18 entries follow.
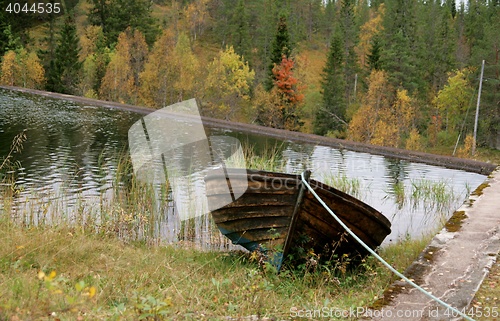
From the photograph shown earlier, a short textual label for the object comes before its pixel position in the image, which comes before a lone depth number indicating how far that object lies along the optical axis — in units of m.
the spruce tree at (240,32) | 50.19
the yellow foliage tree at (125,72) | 32.31
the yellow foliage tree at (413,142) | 28.17
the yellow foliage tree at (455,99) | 38.97
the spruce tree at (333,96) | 34.56
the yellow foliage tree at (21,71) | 33.88
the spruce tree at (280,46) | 29.92
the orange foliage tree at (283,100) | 29.21
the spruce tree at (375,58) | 36.25
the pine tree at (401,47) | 39.31
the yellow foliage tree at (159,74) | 31.27
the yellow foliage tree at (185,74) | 31.14
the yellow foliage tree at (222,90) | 31.91
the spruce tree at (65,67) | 35.44
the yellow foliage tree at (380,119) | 27.53
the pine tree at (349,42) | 47.22
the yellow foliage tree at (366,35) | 53.65
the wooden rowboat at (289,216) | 5.06
